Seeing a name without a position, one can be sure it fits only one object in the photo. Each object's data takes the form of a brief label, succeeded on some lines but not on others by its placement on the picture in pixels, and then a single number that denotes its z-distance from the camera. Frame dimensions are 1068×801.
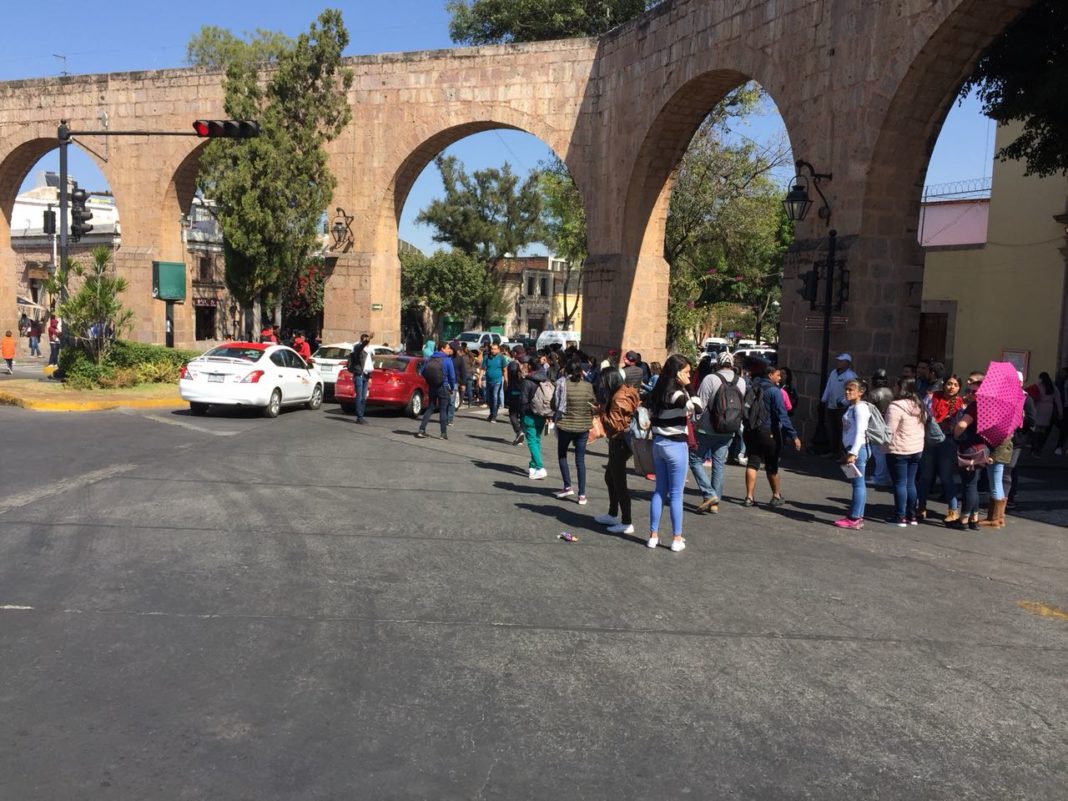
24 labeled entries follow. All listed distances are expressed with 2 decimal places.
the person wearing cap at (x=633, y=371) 12.86
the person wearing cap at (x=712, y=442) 9.38
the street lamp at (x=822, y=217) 13.96
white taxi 15.89
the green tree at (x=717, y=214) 26.81
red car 17.59
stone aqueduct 13.36
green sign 24.83
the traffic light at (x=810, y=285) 14.01
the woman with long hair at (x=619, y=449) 8.22
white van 48.59
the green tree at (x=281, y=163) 22.58
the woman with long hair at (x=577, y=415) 9.60
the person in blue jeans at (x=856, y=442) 8.76
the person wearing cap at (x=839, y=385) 12.98
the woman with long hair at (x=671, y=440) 7.48
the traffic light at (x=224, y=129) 16.73
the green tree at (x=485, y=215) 55.38
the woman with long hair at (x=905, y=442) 9.01
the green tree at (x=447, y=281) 54.41
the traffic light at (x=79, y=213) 19.88
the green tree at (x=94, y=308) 18.36
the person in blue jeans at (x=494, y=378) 18.11
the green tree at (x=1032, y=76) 12.71
